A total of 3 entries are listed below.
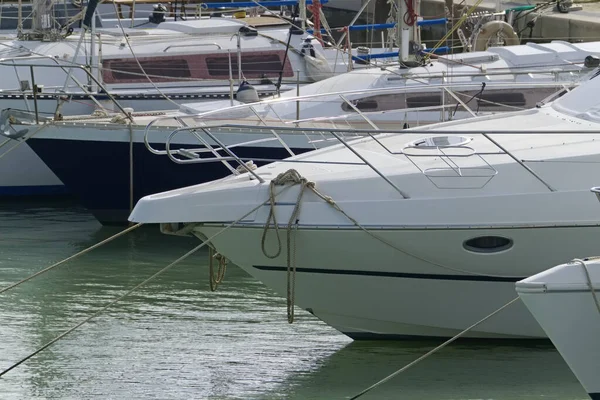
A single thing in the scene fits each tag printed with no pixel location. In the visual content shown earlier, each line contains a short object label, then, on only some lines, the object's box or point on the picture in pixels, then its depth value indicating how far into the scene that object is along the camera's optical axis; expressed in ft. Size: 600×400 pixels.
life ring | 117.80
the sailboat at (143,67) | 107.55
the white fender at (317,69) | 114.62
